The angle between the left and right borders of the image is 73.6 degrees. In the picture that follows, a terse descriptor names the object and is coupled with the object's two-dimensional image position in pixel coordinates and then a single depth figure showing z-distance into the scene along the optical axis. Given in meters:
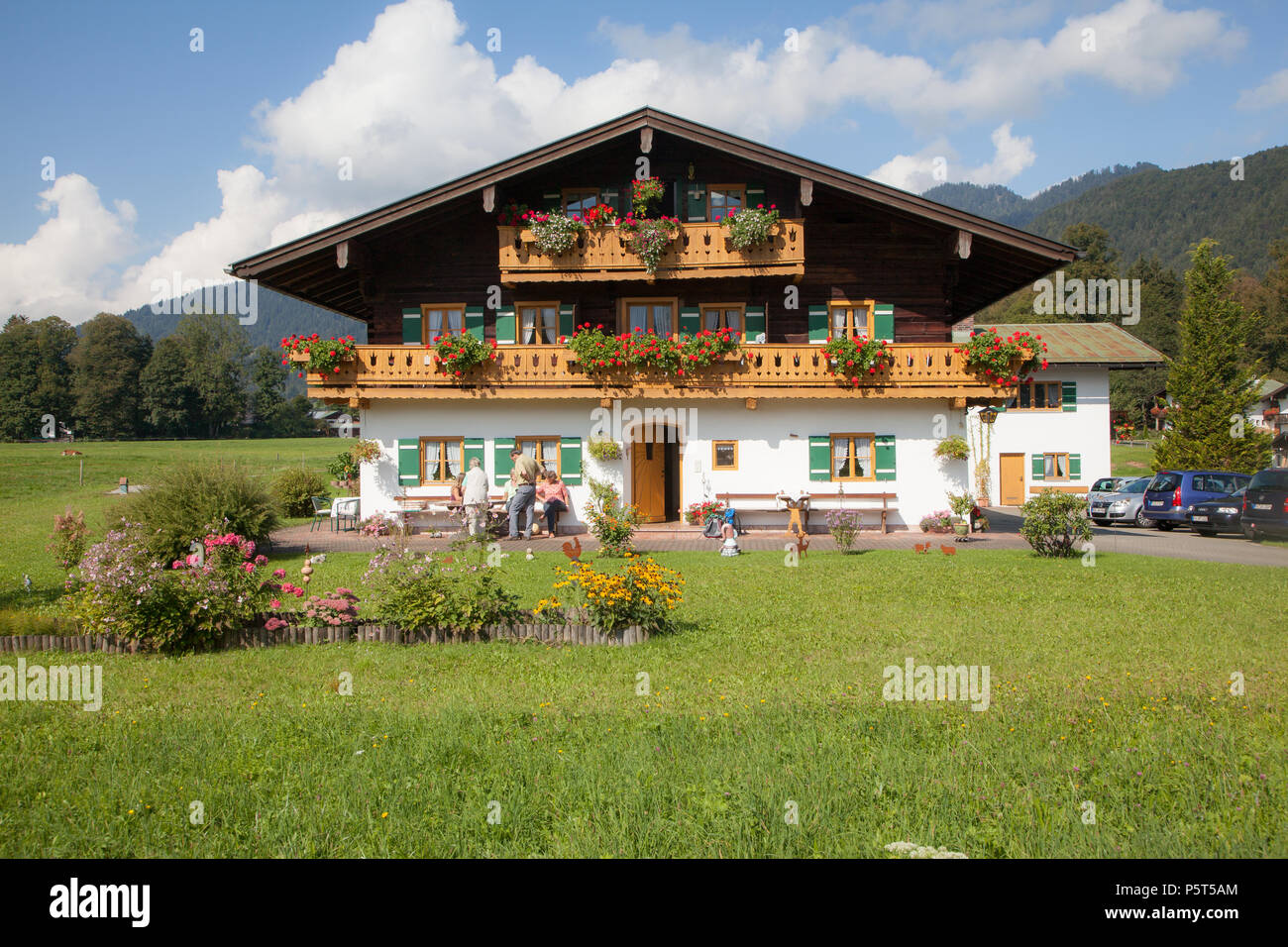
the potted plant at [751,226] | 20.94
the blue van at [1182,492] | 24.33
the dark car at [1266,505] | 20.17
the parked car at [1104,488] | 27.37
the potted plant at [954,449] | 21.66
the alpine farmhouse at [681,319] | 21.56
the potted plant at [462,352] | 21.27
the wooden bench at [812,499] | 21.83
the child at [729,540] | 16.41
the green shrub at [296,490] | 27.09
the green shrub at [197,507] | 15.36
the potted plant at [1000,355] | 21.20
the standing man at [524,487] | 20.22
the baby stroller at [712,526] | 20.77
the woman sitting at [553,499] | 21.36
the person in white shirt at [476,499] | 19.89
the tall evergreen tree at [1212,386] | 34.94
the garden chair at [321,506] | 25.62
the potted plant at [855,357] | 21.03
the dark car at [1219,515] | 22.67
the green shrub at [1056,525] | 15.61
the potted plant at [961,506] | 21.50
